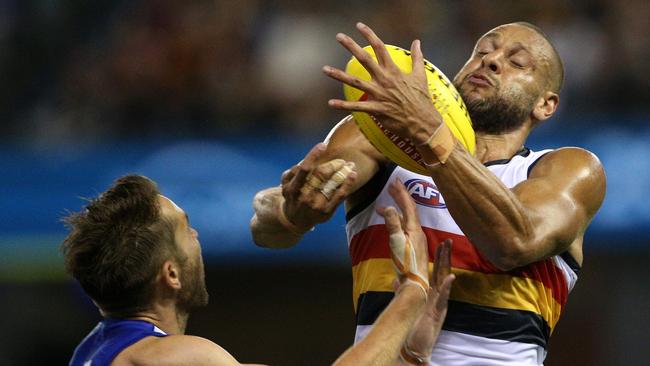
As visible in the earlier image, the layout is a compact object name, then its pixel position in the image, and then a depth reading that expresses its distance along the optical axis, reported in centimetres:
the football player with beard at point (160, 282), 860
